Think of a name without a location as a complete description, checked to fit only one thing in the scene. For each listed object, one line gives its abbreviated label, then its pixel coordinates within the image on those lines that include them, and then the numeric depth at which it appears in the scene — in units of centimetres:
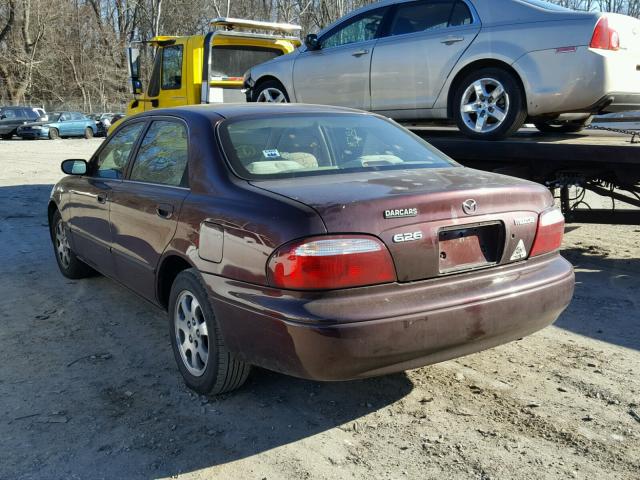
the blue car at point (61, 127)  3062
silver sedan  546
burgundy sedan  278
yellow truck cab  934
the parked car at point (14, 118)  3088
